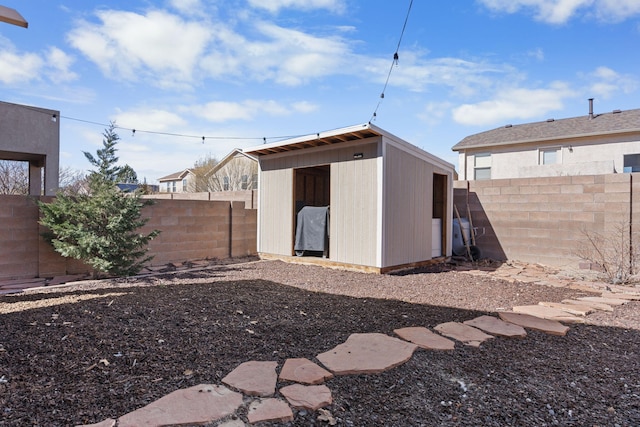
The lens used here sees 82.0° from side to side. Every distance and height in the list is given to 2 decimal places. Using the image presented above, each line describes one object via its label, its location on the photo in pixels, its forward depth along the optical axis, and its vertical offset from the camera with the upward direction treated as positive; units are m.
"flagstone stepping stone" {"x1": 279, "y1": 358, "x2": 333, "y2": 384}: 2.14 -0.96
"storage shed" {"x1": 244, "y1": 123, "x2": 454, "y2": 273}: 6.22 +0.27
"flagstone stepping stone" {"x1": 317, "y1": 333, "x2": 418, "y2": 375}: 2.31 -0.97
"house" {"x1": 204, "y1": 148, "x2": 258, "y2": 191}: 20.16 +2.14
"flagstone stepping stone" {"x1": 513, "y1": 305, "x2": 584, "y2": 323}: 3.59 -1.01
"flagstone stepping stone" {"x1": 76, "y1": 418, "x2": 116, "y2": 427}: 1.61 -0.94
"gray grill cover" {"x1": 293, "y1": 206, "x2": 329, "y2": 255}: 7.19 -0.33
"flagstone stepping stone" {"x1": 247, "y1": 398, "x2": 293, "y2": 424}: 1.75 -0.98
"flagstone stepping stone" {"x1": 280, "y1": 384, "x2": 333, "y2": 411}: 1.88 -0.98
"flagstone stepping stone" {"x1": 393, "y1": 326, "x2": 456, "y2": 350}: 2.75 -0.98
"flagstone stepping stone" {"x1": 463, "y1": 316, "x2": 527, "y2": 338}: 3.09 -0.99
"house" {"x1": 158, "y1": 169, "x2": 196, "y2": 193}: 25.62 +2.32
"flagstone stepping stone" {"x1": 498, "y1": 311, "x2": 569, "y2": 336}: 3.21 -1.00
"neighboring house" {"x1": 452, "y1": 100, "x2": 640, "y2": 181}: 11.70 +2.45
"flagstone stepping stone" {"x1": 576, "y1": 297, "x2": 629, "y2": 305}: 4.37 -1.03
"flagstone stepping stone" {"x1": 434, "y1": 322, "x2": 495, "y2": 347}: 2.90 -0.99
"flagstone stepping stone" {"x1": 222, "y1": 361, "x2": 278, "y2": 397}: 2.00 -0.96
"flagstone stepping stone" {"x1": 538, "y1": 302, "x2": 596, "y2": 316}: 3.85 -1.01
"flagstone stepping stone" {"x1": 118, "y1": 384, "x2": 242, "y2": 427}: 1.67 -0.95
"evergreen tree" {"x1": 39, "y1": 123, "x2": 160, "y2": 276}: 5.23 -0.14
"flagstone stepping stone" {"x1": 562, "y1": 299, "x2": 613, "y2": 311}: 4.09 -1.02
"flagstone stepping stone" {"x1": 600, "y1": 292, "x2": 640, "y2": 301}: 4.65 -1.03
